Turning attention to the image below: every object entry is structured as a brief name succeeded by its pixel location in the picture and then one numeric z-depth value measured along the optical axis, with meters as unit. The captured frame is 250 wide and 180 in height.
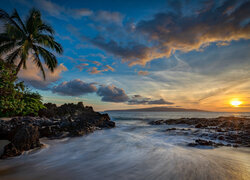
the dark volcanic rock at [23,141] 3.58
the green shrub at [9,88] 4.55
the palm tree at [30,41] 12.37
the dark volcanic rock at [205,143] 4.95
